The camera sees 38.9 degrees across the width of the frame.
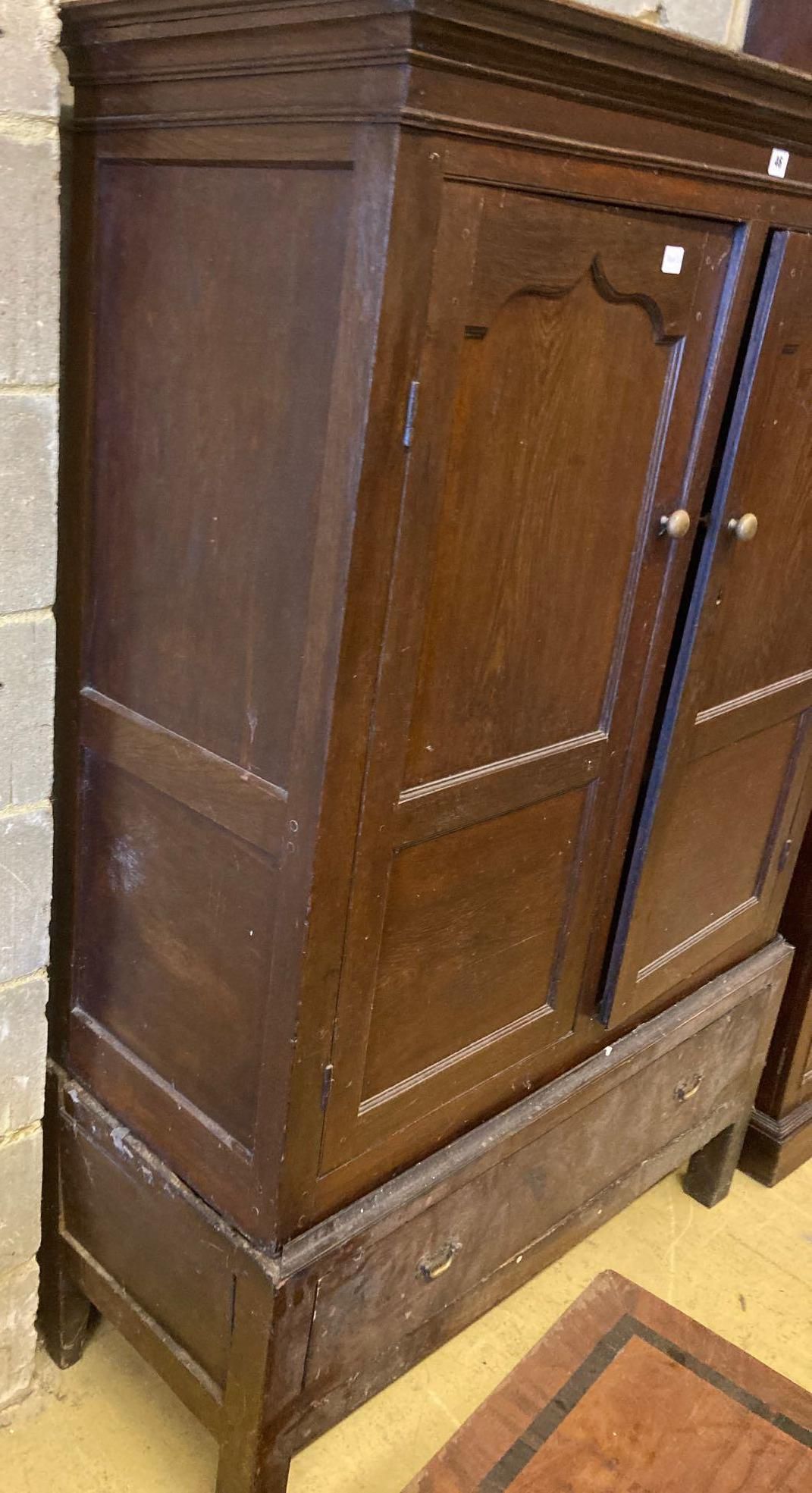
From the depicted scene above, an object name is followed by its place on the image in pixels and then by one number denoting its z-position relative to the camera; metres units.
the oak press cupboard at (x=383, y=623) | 0.97
